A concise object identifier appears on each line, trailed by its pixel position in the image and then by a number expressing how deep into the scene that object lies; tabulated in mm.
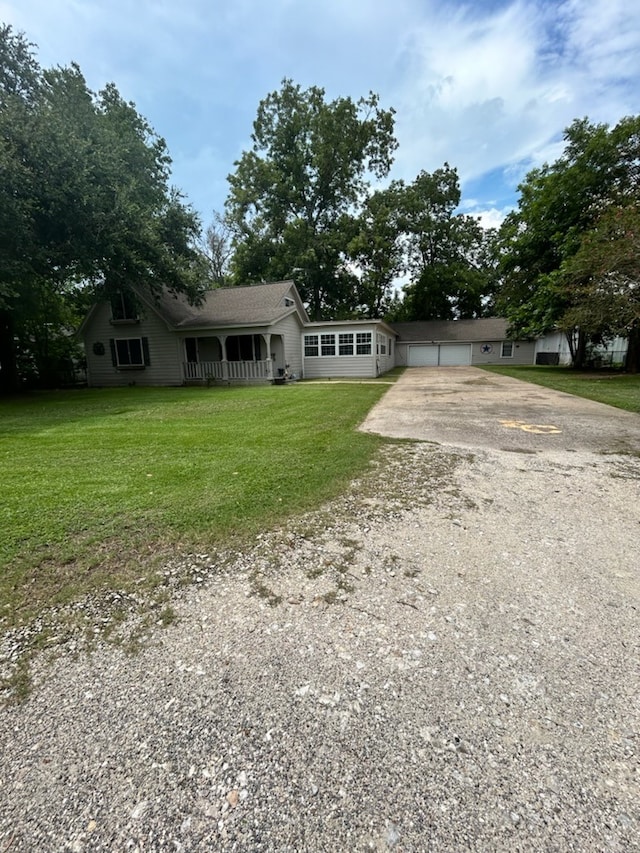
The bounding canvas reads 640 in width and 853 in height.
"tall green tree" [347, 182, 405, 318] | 28453
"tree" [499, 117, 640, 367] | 15461
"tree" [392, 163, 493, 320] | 33750
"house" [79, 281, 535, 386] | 16828
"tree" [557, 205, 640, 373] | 13500
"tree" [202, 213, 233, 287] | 34719
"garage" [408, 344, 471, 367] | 30781
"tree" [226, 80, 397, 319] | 28859
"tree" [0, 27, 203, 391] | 10953
